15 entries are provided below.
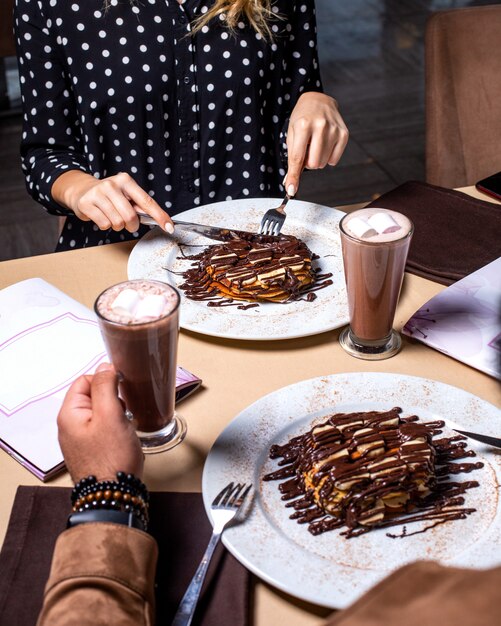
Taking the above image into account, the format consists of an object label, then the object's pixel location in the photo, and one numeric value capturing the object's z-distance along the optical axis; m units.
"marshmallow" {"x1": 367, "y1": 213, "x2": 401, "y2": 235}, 1.05
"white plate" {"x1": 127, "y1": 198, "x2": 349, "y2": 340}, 1.12
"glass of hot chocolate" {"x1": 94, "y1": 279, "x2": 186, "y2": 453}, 0.87
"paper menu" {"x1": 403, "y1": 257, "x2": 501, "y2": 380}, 1.08
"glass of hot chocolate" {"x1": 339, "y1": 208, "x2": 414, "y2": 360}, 1.04
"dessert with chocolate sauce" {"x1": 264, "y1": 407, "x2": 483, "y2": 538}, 0.83
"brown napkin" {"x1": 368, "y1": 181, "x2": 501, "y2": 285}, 1.27
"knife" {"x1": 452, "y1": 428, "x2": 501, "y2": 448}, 0.91
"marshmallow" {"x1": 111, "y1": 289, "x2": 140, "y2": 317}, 0.88
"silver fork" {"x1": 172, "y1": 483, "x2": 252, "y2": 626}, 0.75
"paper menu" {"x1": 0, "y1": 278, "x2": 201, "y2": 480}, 0.94
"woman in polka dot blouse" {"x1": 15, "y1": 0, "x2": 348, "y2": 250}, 1.51
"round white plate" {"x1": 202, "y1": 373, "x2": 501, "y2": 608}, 0.77
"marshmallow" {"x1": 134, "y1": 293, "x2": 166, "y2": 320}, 0.87
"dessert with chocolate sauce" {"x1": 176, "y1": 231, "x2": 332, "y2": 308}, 1.19
